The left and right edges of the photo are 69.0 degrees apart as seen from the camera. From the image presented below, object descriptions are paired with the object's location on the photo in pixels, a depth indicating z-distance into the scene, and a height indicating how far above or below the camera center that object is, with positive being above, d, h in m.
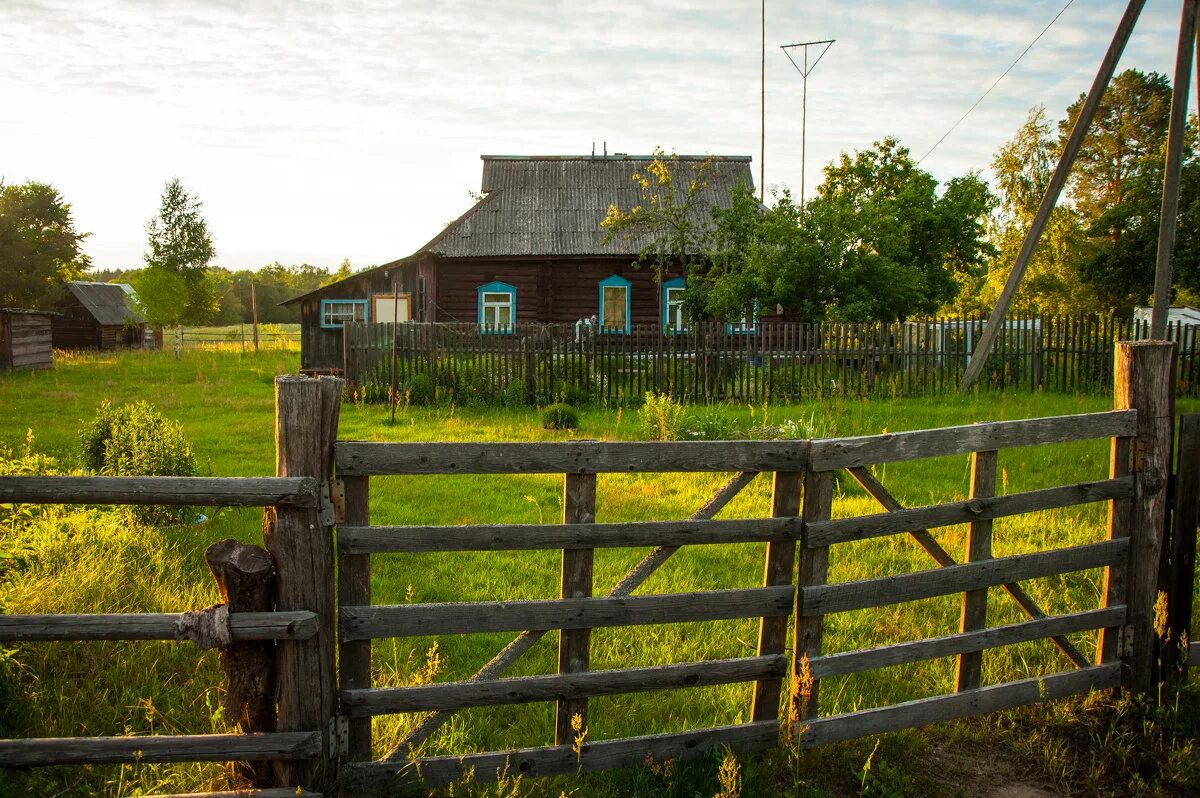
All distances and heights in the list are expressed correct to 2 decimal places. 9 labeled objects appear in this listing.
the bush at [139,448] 7.21 -1.12
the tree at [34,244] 34.59 +2.95
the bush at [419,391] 16.28 -1.33
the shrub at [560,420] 12.96 -1.47
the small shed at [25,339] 25.58 -0.69
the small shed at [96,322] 43.66 -0.24
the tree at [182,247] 51.78 +4.24
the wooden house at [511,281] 25.12 +1.16
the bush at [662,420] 11.02 -1.28
